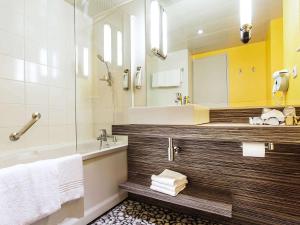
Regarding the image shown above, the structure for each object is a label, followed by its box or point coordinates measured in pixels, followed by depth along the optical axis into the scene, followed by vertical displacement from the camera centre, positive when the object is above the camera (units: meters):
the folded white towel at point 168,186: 1.31 -0.55
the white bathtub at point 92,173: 1.25 -0.51
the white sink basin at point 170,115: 1.21 -0.02
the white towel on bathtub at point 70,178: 1.14 -0.42
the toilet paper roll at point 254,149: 0.97 -0.21
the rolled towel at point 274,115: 1.07 -0.02
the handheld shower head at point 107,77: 2.06 +0.41
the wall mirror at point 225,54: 1.29 +0.49
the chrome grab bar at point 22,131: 1.58 -0.16
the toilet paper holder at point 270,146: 1.03 -0.20
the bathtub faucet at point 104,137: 1.73 -0.24
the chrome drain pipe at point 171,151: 1.40 -0.30
